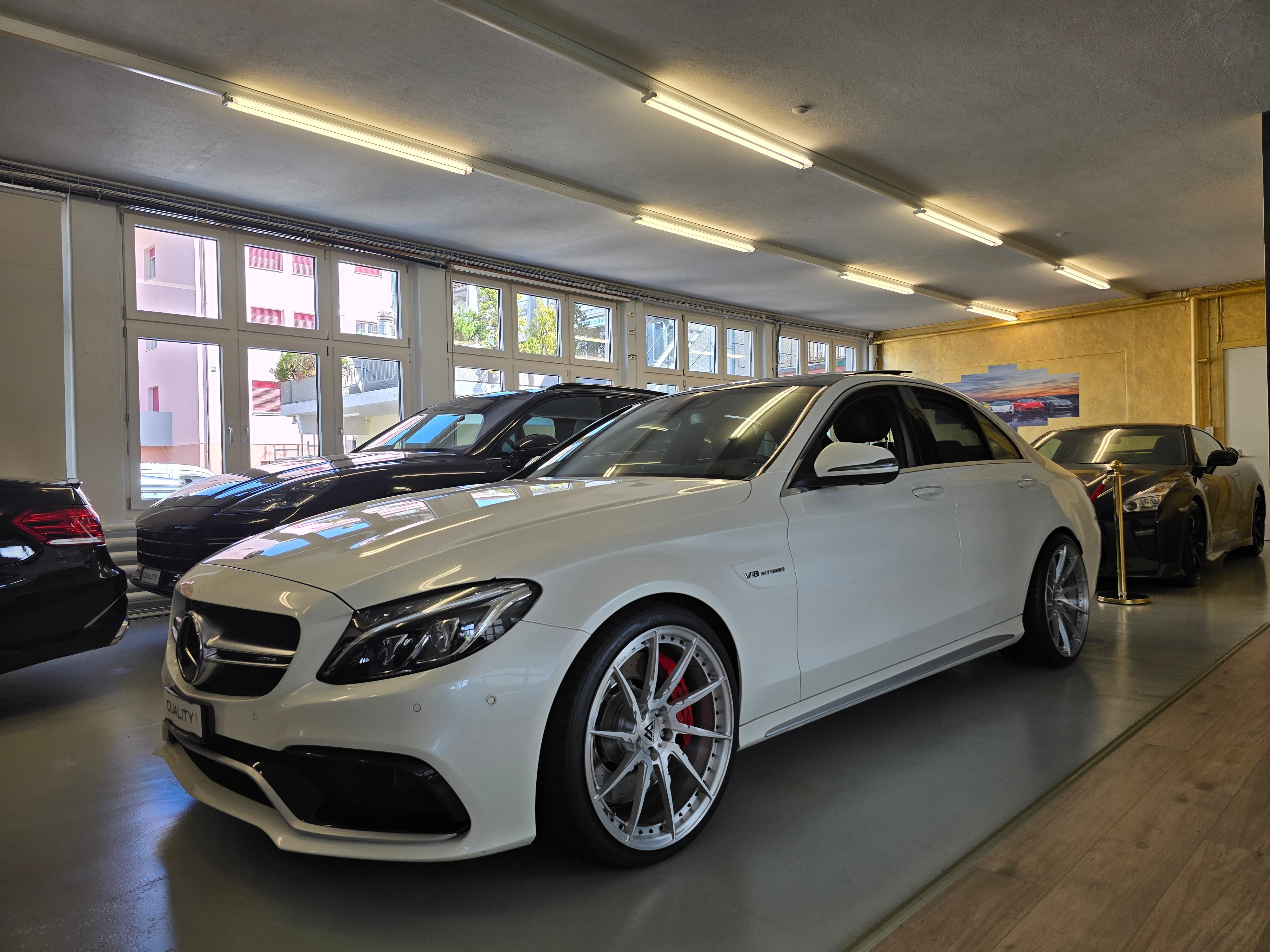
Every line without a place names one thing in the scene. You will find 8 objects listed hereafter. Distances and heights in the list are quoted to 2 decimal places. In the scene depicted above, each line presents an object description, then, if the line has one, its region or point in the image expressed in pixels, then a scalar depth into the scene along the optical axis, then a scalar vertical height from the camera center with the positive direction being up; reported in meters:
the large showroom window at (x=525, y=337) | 10.34 +1.85
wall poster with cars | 15.05 +1.28
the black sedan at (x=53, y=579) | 3.09 -0.41
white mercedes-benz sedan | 1.66 -0.40
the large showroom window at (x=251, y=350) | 7.60 +1.31
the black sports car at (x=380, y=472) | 4.27 +0.00
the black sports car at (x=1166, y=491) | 5.64 -0.26
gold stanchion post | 5.35 -0.80
